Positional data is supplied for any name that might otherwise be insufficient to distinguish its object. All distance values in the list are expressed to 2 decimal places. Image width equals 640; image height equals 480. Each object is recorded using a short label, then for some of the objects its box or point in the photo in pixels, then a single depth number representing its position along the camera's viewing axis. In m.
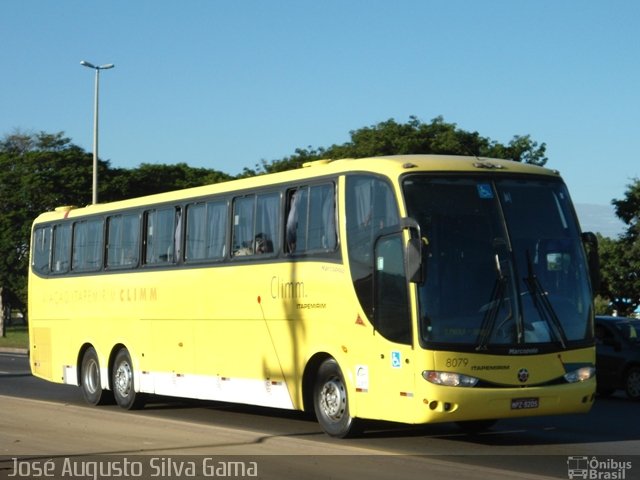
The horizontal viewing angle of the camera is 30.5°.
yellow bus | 13.31
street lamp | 43.22
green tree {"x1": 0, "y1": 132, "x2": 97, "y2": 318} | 58.75
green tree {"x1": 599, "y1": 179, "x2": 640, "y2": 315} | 43.59
